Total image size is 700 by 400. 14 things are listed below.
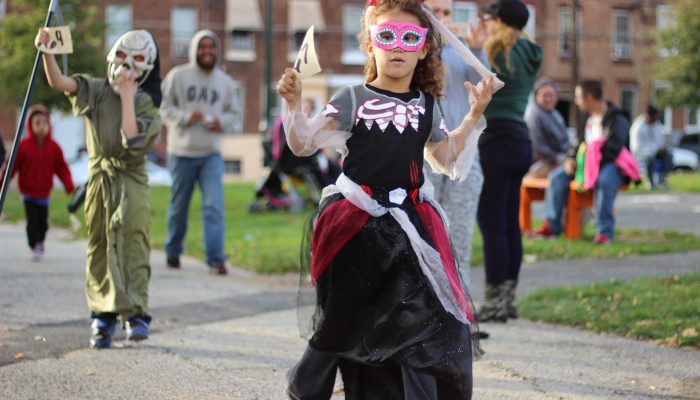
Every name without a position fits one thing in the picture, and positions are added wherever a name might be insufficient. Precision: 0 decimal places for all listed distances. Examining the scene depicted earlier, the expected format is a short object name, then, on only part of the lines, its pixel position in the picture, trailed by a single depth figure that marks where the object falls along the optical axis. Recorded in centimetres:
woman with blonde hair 692
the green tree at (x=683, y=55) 3600
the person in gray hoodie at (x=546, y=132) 1304
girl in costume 410
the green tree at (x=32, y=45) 2972
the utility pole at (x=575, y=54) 3628
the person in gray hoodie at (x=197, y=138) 988
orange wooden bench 1234
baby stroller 1688
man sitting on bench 1185
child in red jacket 1098
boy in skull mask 622
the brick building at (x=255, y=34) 4206
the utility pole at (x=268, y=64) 2386
